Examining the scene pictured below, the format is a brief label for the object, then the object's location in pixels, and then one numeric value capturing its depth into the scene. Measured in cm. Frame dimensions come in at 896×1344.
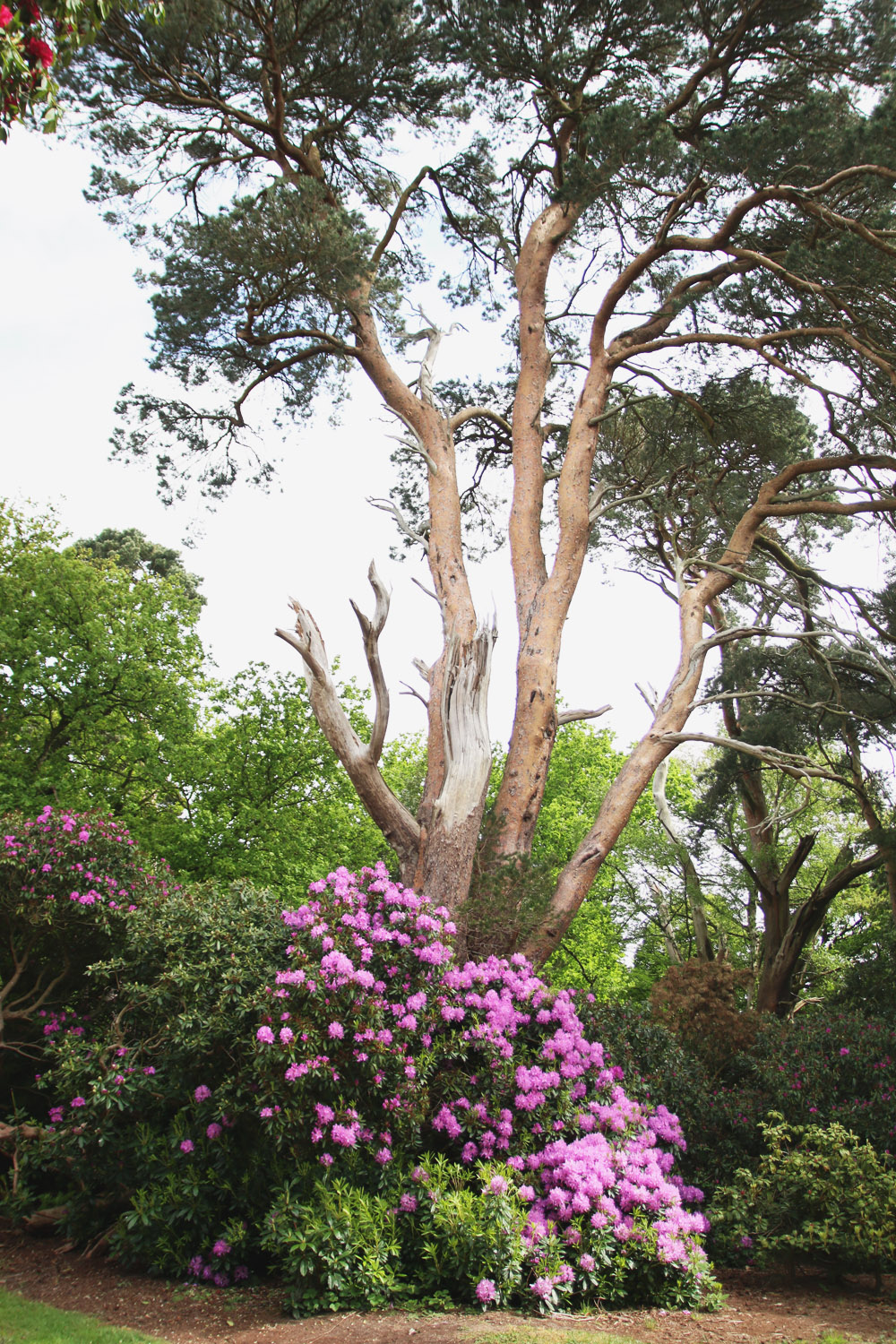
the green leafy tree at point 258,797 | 1864
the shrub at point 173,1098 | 684
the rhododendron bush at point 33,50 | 392
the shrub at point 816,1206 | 697
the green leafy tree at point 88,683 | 1745
